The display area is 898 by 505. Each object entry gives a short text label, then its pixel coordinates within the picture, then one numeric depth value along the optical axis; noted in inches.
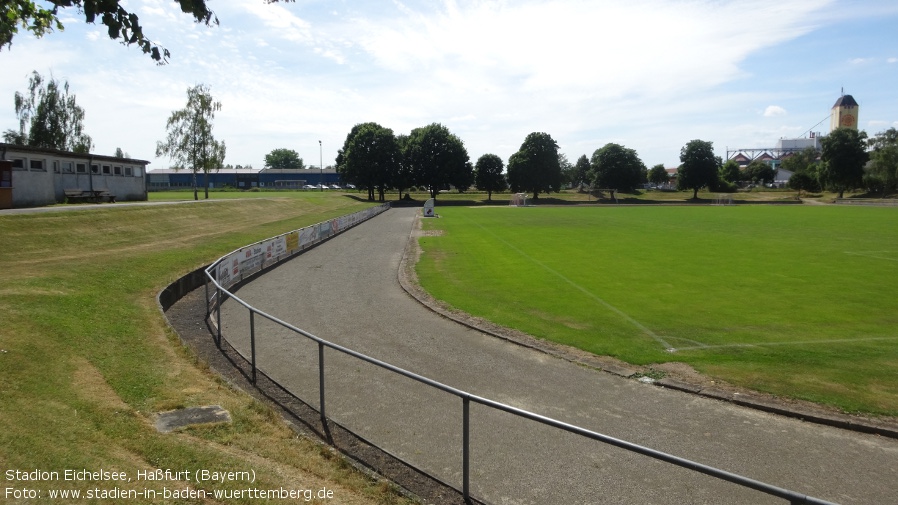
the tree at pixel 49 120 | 2490.2
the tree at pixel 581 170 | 6550.2
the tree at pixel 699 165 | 4431.6
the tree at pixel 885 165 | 3745.1
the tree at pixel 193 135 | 2395.4
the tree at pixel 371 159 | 3816.4
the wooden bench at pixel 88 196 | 1466.5
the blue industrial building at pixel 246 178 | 5249.0
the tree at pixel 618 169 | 4475.9
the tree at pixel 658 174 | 6825.8
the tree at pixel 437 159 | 4087.1
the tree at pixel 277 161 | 7859.3
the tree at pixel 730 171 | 5495.1
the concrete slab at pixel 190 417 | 272.1
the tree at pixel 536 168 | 4279.0
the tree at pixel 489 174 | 4426.7
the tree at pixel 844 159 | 3944.4
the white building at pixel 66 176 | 1276.9
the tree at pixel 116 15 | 199.3
